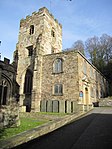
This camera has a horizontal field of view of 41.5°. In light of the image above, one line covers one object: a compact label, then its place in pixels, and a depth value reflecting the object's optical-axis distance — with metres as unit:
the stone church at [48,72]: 18.81
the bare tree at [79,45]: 43.86
